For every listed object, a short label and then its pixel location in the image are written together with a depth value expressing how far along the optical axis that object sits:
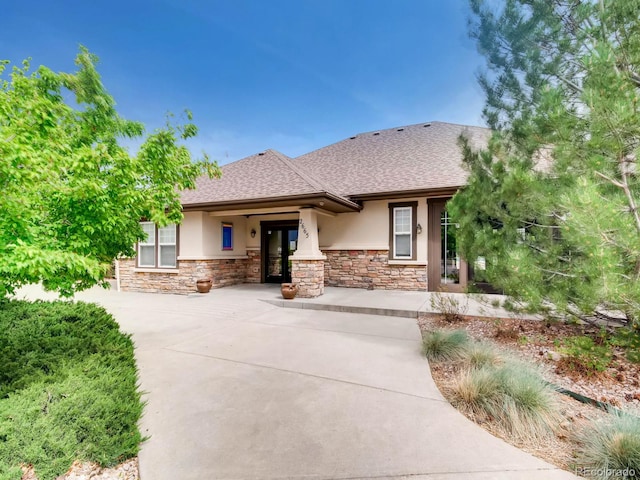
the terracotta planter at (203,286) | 9.88
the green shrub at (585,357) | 3.28
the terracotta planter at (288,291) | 8.35
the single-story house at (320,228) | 9.03
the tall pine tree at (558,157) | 2.66
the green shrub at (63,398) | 1.96
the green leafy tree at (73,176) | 2.24
